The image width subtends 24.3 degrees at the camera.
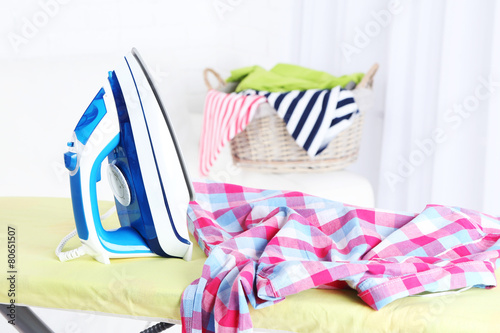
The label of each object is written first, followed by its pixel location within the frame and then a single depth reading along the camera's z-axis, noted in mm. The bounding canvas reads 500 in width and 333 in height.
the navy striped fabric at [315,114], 2454
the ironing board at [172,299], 1367
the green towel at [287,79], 2653
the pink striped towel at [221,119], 2512
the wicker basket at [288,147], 2563
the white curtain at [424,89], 2524
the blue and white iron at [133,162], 1496
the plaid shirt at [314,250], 1395
